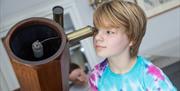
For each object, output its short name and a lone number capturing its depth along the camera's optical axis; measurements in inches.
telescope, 23.7
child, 31.6
